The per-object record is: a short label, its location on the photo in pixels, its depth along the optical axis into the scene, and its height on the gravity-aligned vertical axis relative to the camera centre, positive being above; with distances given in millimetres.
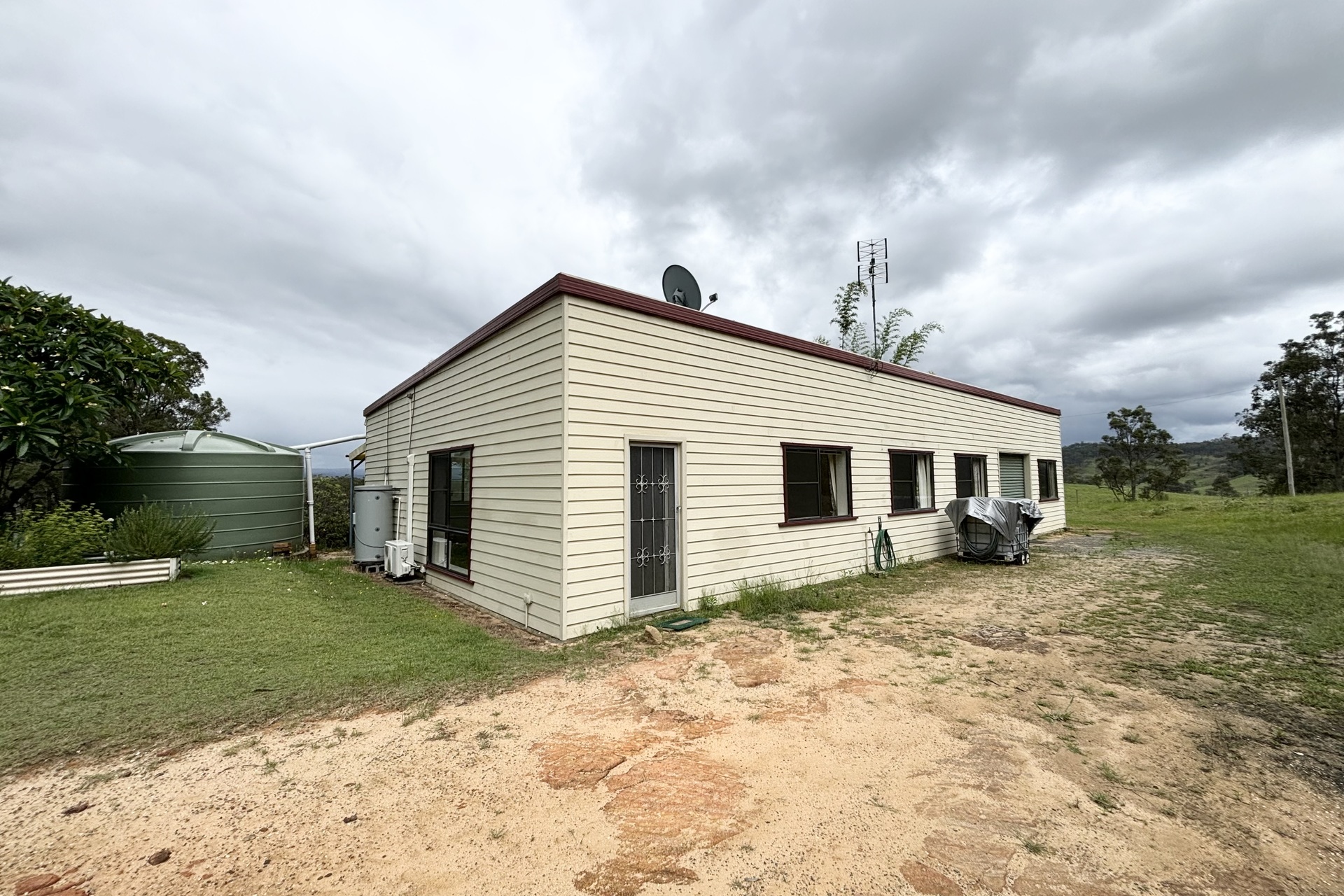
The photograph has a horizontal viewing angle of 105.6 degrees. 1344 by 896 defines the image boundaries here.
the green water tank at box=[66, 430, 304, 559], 9672 +83
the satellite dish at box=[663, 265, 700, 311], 7641 +2944
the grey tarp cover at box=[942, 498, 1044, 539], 9875 -716
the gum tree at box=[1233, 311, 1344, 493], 32281 +4000
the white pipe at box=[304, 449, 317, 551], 11305 +107
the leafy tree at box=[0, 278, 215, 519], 7285 +1694
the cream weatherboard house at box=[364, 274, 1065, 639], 5449 +295
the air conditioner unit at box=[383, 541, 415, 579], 8523 -1263
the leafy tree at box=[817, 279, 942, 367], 20156 +5860
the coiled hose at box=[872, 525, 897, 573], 8984 -1293
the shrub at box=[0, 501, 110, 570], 6656 -681
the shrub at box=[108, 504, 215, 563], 7234 -714
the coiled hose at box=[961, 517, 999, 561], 9930 -1435
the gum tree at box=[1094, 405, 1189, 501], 29812 +951
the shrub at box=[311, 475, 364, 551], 12500 -721
